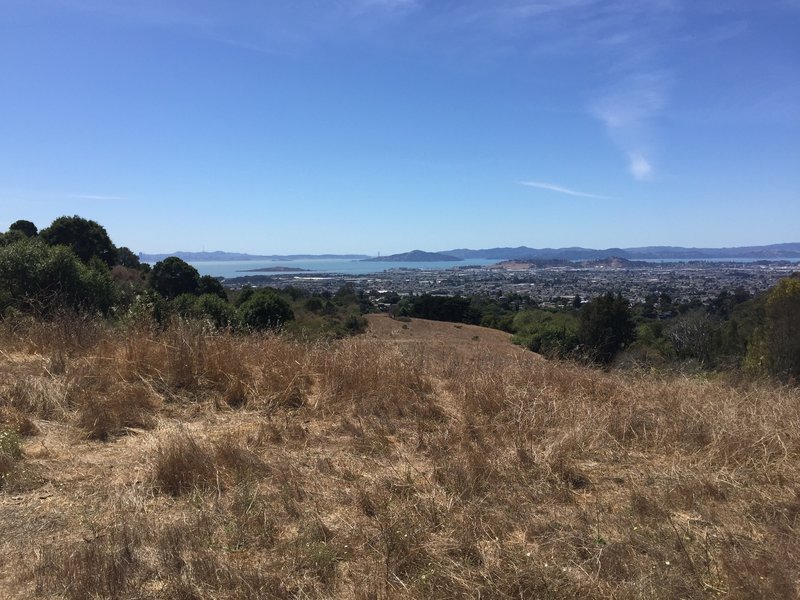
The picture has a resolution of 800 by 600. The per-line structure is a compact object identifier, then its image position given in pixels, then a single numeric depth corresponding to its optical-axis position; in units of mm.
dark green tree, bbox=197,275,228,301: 33969
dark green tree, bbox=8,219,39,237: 37125
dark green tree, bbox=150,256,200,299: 32406
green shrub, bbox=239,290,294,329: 21078
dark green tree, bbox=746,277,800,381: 13156
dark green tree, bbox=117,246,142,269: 41662
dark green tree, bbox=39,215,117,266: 33594
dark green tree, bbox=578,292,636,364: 26516
